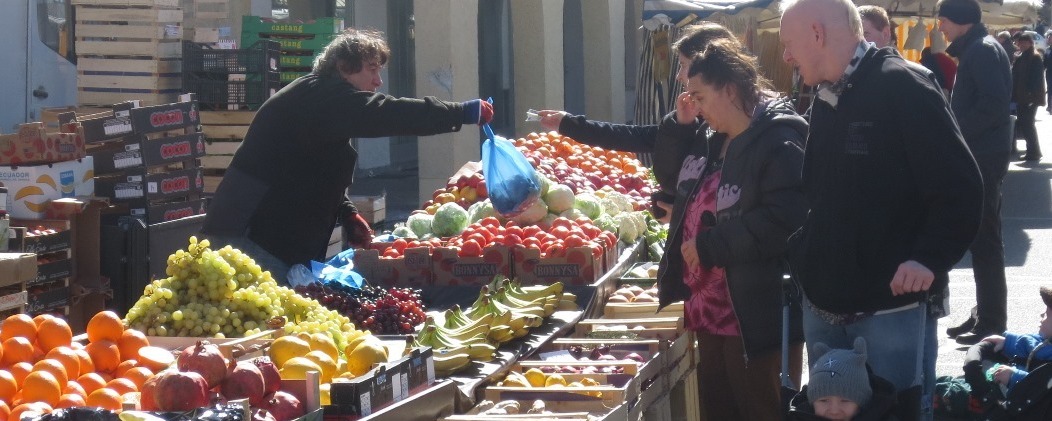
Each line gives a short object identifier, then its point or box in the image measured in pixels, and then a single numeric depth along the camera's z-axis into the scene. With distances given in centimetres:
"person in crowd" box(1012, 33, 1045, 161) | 1930
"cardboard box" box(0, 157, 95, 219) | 741
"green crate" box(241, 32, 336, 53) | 1146
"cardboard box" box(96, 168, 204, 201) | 833
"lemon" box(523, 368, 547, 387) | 457
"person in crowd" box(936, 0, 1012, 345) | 738
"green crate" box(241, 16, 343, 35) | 1120
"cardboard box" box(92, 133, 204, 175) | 830
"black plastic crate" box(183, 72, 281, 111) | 1030
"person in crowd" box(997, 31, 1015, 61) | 1825
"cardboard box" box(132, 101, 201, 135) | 843
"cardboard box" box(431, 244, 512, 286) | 582
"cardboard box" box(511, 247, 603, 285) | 579
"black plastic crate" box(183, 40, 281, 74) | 1011
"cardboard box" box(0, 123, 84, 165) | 751
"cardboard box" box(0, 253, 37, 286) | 587
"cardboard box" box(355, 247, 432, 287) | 582
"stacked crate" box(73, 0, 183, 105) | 967
